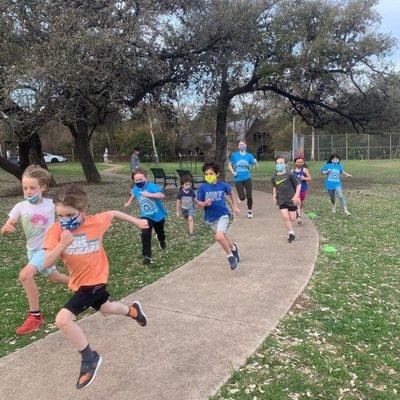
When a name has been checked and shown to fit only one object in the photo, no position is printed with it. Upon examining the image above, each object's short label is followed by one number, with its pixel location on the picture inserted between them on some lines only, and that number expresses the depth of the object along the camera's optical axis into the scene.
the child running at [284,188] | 8.74
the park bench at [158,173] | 19.73
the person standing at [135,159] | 19.53
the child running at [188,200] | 9.30
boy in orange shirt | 3.74
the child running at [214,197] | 7.07
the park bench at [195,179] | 16.58
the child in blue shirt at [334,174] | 11.85
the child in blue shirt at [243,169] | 11.45
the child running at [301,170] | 10.67
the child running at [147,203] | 7.34
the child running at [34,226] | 4.77
